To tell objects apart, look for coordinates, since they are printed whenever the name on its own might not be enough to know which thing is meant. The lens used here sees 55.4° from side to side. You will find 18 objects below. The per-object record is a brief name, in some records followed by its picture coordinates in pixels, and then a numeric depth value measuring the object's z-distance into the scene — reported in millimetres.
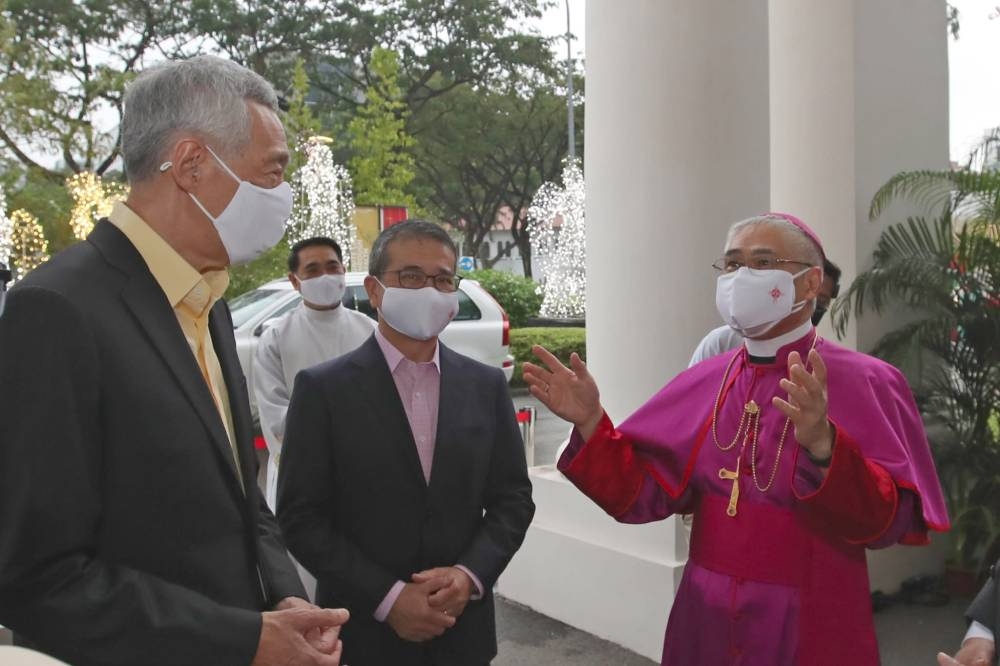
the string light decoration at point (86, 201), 23594
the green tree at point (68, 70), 25312
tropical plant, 5355
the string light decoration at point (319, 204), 25297
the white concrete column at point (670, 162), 4711
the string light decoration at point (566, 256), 24422
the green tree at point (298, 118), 26359
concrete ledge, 4625
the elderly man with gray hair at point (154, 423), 1563
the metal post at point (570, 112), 28059
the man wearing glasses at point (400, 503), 2766
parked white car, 12133
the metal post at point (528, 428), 7117
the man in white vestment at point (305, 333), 4836
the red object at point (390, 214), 23600
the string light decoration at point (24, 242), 23219
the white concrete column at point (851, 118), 5477
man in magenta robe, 2584
